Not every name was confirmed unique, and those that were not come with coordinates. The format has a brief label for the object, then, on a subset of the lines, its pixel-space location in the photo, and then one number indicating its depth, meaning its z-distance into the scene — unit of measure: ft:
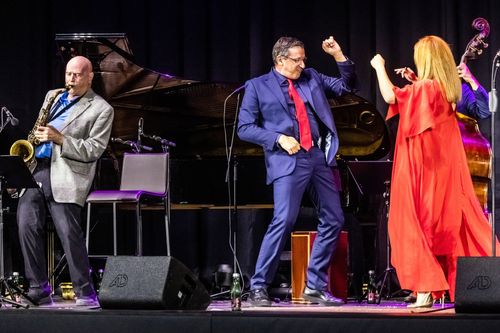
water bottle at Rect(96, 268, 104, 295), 43.78
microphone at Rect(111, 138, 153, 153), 43.26
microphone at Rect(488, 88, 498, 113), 28.51
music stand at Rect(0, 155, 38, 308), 31.60
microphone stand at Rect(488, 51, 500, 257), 28.10
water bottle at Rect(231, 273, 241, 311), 26.80
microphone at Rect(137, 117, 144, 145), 43.52
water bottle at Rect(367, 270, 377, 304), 38.02
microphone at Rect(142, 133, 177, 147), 43.05
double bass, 37.08
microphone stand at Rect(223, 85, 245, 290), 38.94
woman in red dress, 29.69
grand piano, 43.22
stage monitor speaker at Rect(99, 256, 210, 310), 24.63
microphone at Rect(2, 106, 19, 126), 39.75
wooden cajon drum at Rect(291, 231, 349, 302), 35.96
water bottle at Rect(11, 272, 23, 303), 32.67
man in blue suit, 32.31
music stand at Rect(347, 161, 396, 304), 42.49
